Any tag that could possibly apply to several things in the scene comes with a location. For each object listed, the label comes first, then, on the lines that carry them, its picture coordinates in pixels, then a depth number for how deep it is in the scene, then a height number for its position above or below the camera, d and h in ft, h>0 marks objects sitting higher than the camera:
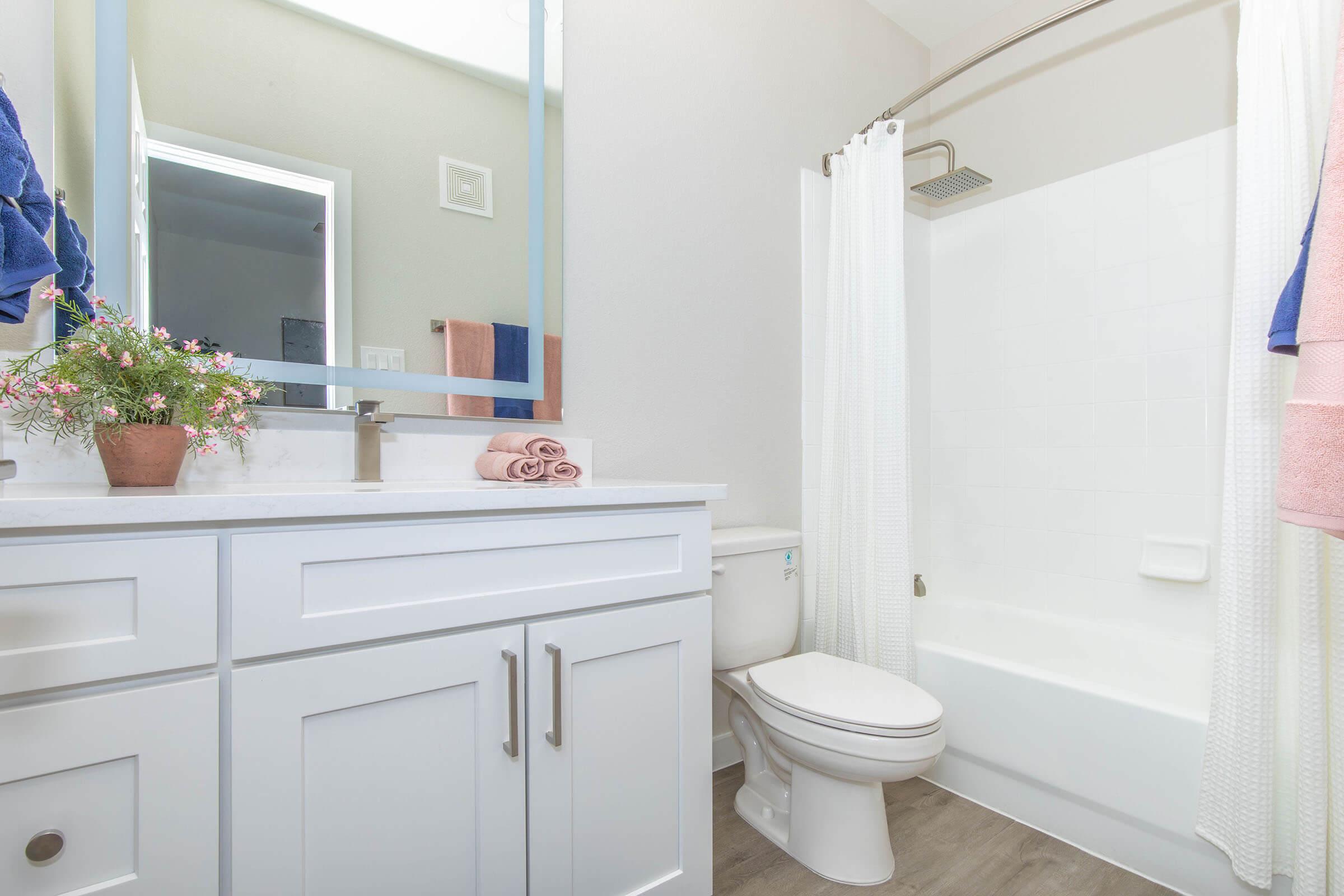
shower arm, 6.90 +3.04
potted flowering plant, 3.31 +0.25
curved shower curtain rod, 5.98 +3.74
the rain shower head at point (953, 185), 6.93 +2.73
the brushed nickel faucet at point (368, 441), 4.39 +0.02
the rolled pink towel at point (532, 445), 4.74 -0.01
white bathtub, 4.88 -2.37
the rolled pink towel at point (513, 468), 4.54 -0.16
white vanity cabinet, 2.52 -1.11
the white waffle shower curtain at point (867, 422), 6.26 +0.20
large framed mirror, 3.90 +1.70
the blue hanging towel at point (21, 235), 3.08 +0.97
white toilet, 4.62 -1.99
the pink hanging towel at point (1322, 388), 3.51 +0.29
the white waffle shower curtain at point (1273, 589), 4.21 -0.94
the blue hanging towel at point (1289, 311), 4.04 +0.79
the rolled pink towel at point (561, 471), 4.71 -0.19
